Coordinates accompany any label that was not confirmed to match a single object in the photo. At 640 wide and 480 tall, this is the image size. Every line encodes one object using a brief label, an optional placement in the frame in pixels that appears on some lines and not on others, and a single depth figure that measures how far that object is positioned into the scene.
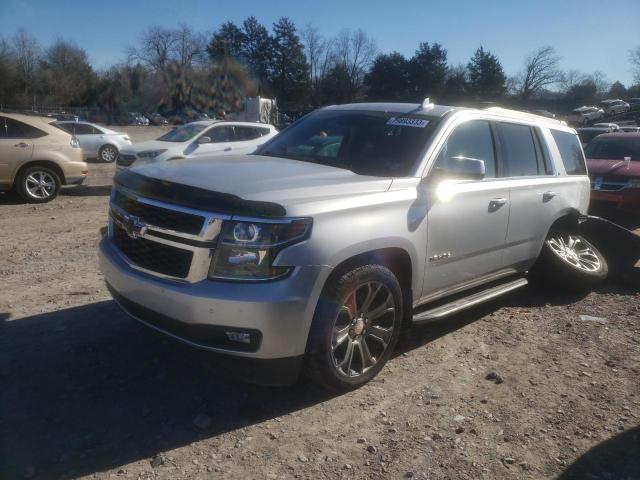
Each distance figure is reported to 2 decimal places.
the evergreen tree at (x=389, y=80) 56.28
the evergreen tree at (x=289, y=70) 55.19
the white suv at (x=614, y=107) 46.38
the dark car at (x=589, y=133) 18.84
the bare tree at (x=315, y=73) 57.00
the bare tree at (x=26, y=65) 48.34
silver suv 2.82
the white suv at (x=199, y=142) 11.45
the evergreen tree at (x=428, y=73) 57.38
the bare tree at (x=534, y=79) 78.19
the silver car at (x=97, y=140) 17.86
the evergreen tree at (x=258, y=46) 55.62
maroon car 9.16
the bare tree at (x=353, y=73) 59.53
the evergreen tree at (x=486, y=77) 60.44
